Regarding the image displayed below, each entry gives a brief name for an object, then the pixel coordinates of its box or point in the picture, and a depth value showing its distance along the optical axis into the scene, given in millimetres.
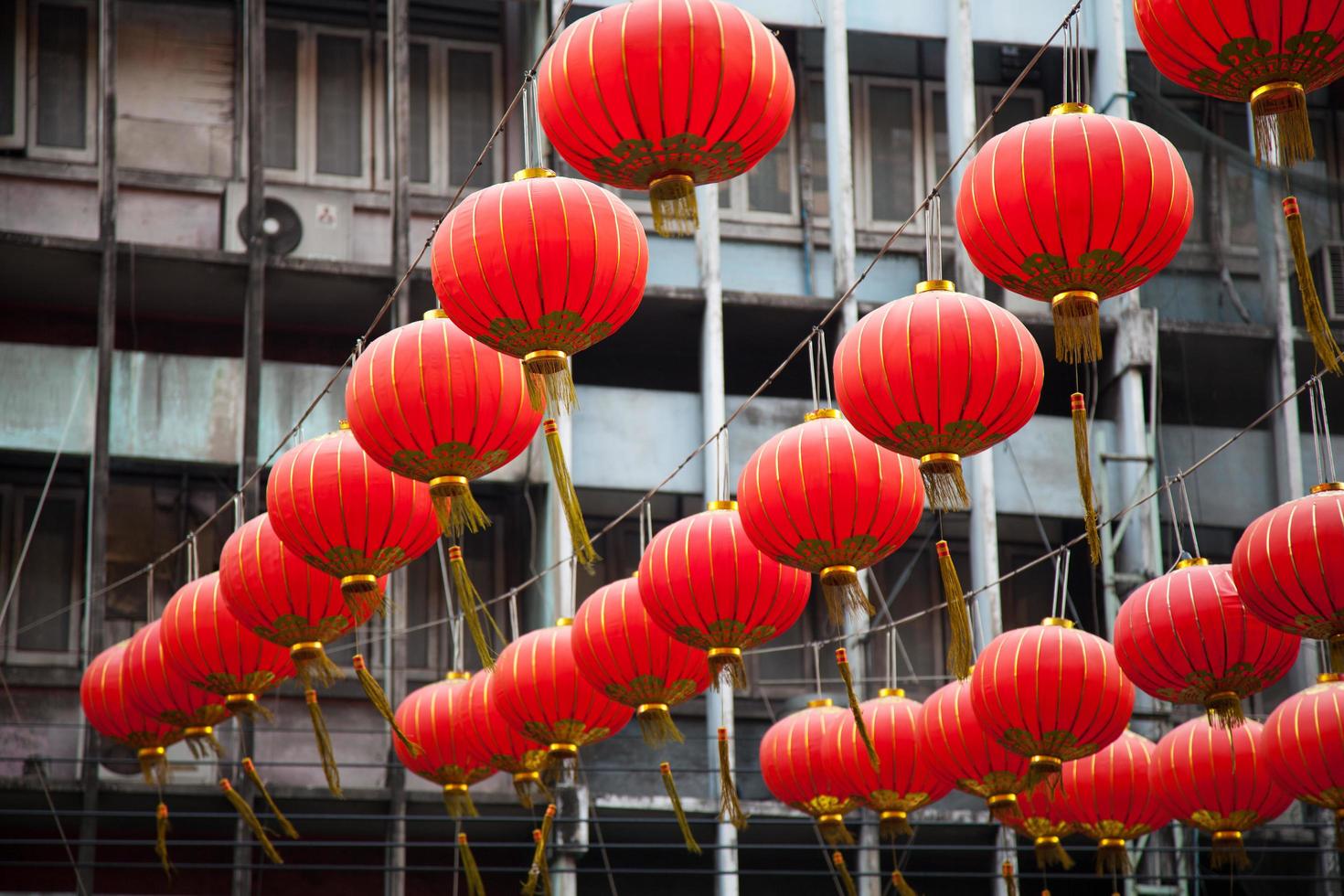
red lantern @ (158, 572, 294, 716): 20000
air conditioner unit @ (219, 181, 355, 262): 30531
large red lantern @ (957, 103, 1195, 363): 13336
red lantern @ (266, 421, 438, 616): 17094
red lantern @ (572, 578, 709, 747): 18844
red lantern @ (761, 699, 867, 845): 21172
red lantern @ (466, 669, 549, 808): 21375
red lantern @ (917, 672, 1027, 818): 19781
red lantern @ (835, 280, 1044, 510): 14492
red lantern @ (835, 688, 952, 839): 20641
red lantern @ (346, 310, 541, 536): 15742
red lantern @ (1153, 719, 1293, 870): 20062
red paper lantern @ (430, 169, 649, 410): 14102
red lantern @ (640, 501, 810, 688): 17562
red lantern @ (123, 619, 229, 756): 21203
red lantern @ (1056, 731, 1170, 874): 20828
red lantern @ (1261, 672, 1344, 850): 18719
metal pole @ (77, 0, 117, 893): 26891
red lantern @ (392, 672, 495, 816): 21531
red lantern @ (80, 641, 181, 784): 21703
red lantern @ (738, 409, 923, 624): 16125
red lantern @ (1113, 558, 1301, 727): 17641
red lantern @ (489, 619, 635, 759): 19953
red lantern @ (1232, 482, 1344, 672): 16062
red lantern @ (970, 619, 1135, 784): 18250
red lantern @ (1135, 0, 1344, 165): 11773
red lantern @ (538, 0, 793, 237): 13344
